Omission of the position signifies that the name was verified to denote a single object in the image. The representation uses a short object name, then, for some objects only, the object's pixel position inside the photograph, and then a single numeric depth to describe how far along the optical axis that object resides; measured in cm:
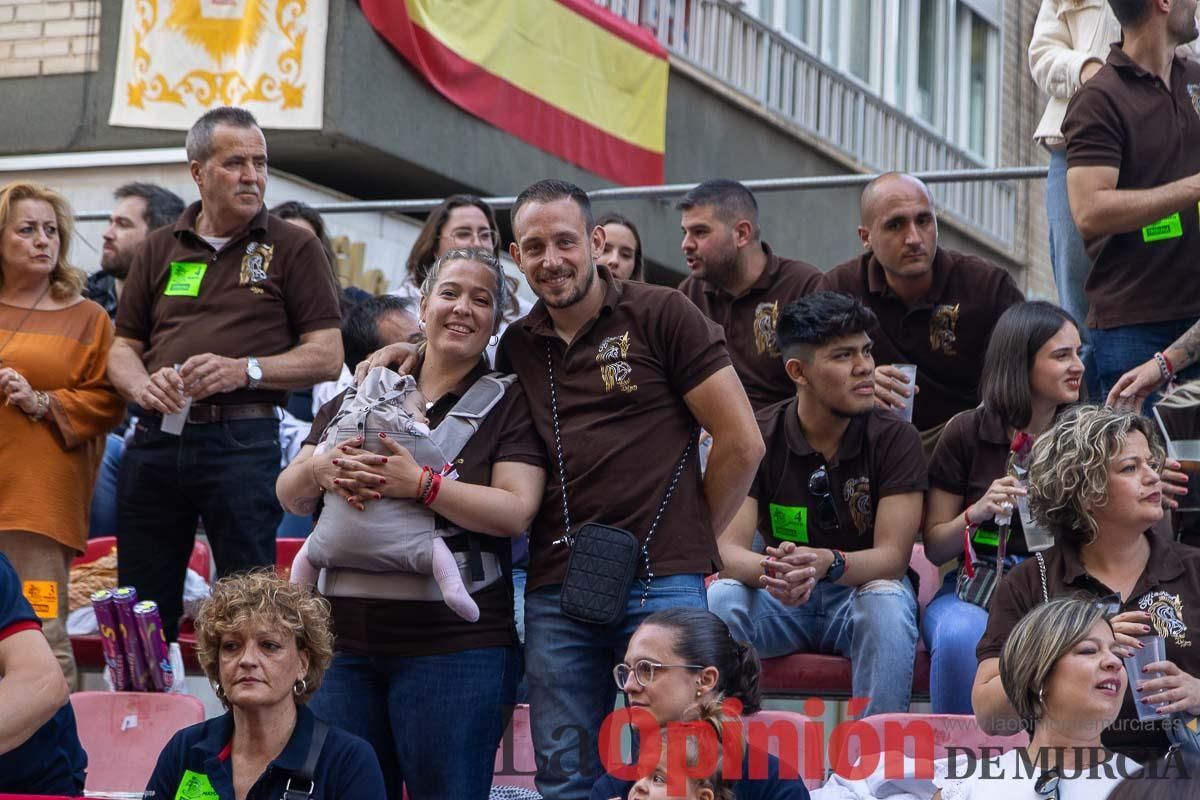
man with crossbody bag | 904
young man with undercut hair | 1122
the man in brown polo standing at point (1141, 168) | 1153
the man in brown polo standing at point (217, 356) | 1156
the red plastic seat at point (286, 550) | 1365
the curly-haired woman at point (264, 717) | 856
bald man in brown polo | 1288
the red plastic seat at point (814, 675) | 1147
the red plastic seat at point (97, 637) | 1355
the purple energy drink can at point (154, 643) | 1125
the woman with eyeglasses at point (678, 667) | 845
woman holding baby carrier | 890
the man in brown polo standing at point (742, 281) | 1321
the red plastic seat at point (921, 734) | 945
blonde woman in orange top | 1179
